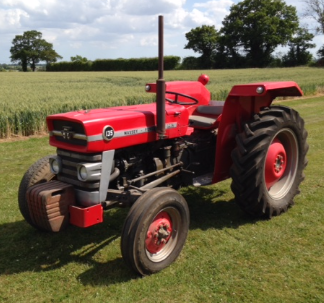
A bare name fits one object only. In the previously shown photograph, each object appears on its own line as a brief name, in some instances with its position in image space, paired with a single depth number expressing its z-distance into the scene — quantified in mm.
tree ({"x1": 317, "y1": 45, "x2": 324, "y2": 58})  51250
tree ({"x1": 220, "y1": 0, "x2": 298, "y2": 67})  54938
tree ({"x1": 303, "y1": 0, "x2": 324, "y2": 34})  47406
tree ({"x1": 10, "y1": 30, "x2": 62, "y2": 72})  76938
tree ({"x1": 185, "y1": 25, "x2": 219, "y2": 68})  57562
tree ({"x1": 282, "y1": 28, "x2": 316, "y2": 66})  51812
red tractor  2932
